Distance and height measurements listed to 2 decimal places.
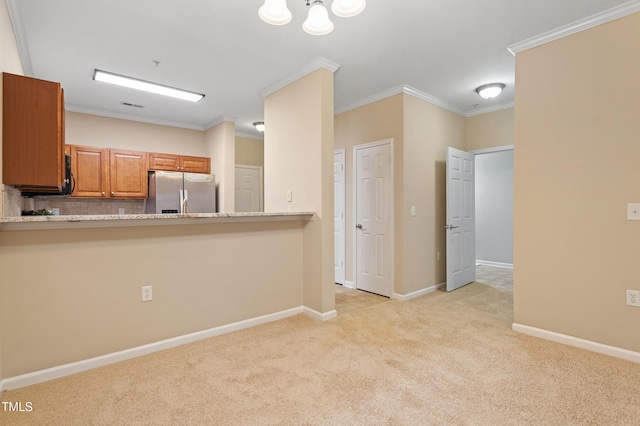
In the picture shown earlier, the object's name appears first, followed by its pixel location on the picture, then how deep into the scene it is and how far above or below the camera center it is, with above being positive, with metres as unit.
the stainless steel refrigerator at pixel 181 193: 4.87 +0.30
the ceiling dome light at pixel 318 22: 1.99 +1.17
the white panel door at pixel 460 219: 4.34 -0.12
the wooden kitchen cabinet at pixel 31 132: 2.08 +0.53
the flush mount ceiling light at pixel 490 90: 3.83 +1.42
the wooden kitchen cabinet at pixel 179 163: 5.14 +0.81
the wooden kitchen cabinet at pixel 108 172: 4.53 +0.58
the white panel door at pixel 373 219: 4.14 -0.11
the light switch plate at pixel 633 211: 2.36 -0.01
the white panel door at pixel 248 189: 6.29 +0.45
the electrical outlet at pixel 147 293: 2.55 -0.63
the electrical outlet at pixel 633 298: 2.35 -0.64
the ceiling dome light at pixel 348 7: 1.86 +1.17
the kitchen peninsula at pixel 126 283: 2.11 -0.55
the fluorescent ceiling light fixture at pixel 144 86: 3.54 +1.48
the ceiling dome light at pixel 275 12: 1.89 +1.17
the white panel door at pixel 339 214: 4.70 -0.04
